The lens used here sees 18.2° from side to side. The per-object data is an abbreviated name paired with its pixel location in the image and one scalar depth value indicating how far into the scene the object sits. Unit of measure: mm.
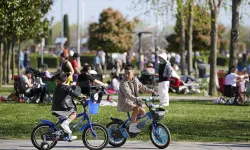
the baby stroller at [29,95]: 24797
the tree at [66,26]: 112625
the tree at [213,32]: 29328
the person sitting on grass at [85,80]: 23141
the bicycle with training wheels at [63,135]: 13531
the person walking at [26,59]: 58219
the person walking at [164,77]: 23172
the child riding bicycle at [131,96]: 14016
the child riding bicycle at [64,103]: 13453
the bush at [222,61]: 76062
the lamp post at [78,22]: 65769
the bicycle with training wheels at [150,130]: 13773
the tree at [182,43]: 36969
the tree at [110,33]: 62156
